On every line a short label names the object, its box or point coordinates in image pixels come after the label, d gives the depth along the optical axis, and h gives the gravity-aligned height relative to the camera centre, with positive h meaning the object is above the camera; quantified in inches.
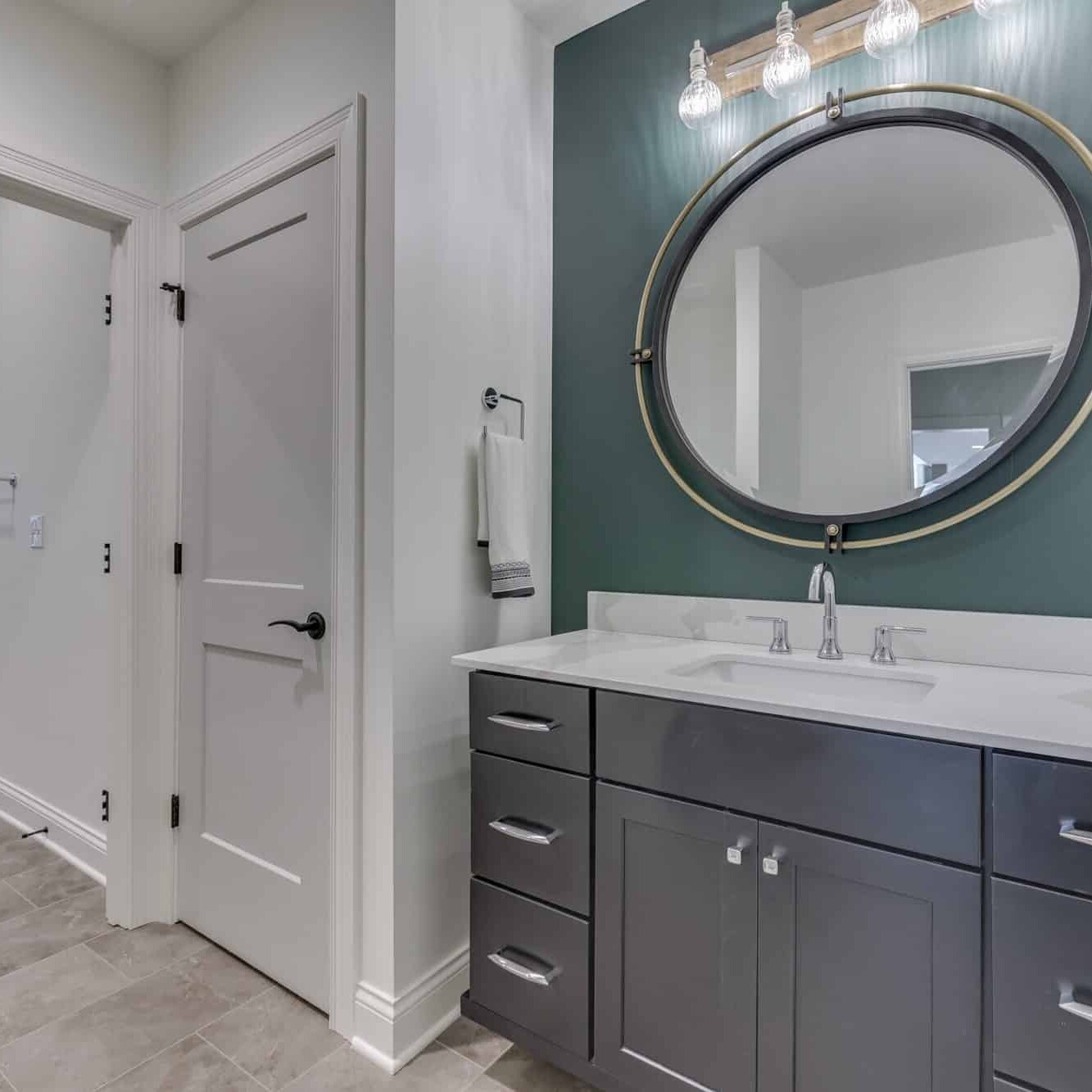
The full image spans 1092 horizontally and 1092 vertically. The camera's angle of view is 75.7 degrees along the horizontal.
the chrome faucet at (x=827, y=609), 58.2 -5.2
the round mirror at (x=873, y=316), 54.8 +20.1
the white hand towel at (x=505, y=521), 67.5 +2.3
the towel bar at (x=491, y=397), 71.4 +15.0
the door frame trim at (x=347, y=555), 62.5 -0.9
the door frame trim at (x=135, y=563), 79.7 -2.2
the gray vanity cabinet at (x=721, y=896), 38.8 -22.8
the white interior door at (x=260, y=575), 67.2 -3.3
